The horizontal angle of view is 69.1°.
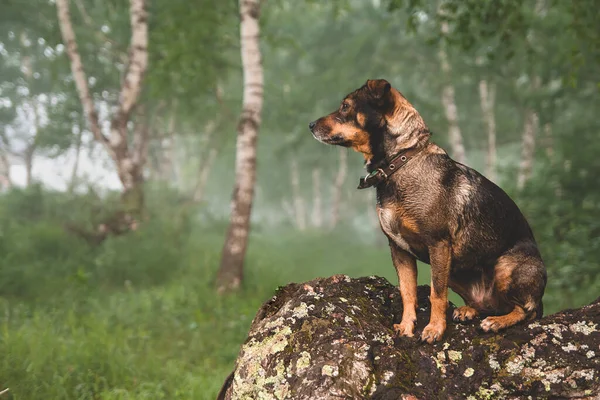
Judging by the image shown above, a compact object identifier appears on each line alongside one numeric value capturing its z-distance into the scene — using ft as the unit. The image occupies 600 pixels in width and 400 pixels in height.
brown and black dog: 8.46
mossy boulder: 6.89
